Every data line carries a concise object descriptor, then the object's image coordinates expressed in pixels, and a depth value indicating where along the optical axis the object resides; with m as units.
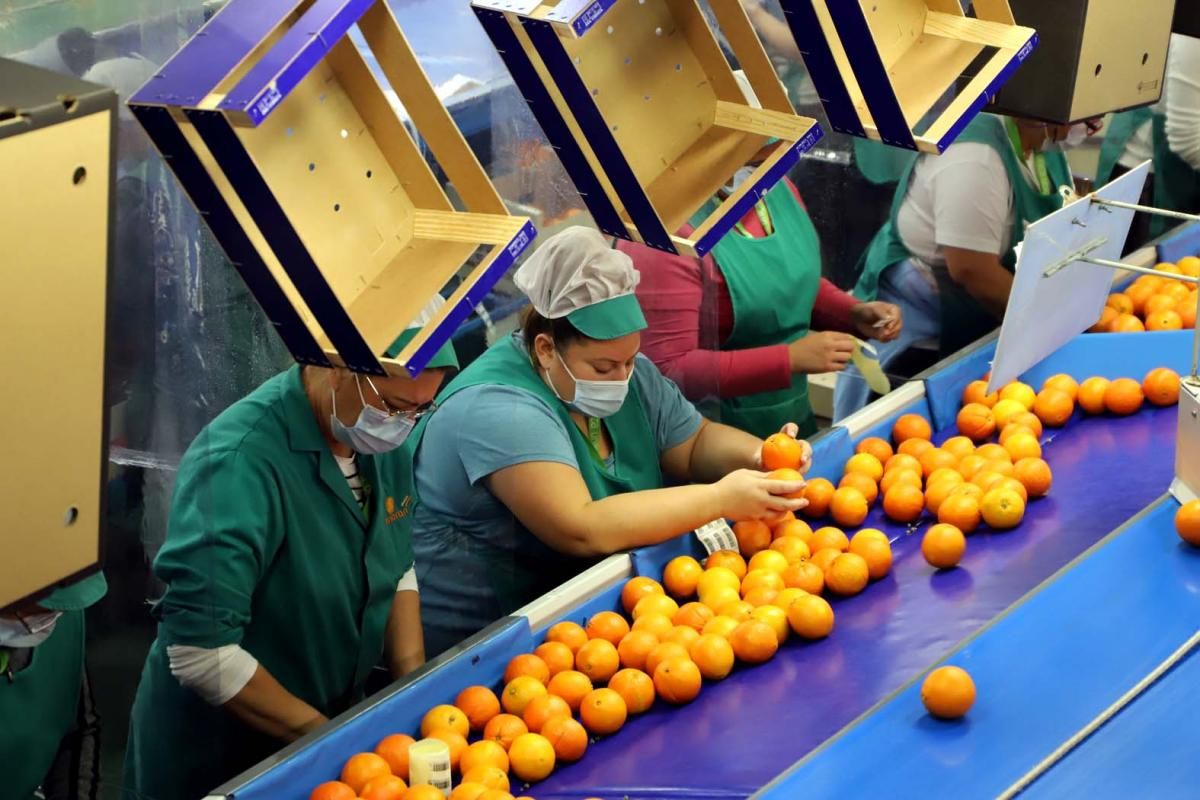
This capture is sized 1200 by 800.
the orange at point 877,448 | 3.70
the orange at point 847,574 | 3.12
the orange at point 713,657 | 2.83
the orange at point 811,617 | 2.93
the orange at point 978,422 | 3.83
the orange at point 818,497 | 3.50
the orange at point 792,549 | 3.23
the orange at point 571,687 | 2.78
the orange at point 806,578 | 3.11
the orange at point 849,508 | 3.43
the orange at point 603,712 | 2.73
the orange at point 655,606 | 3.04
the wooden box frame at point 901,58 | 2.69
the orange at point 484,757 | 2.56
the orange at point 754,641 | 2.88
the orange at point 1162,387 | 3.80
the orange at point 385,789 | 2.45
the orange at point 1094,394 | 3.85
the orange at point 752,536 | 3.33
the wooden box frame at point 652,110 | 2.45
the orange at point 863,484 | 3.53
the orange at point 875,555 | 3.17
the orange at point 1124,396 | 3.81
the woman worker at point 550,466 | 3.28
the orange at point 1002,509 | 3.28
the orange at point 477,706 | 2.75
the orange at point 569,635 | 2.95
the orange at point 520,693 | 2.77
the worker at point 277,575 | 2.93
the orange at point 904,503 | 3.41
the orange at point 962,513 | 3.30
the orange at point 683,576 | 3.18
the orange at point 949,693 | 2.45
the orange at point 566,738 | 2.65
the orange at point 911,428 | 3.80
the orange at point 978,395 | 3.93
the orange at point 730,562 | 3.21
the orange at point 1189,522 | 2.90
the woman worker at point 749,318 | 4.11
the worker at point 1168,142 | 5.98
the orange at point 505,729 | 2.67
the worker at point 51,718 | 2.65
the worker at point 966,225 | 4.68
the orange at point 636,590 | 3.12
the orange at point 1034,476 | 3.41
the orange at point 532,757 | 2.60
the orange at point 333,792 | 2.46
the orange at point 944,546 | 3.14
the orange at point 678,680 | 2.77
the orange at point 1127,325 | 4.23
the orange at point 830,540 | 3.27
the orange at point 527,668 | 2.84
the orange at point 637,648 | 2.90
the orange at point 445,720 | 2.69
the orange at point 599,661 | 2.87
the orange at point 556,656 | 2.88
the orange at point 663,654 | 2.82
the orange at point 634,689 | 2.78
